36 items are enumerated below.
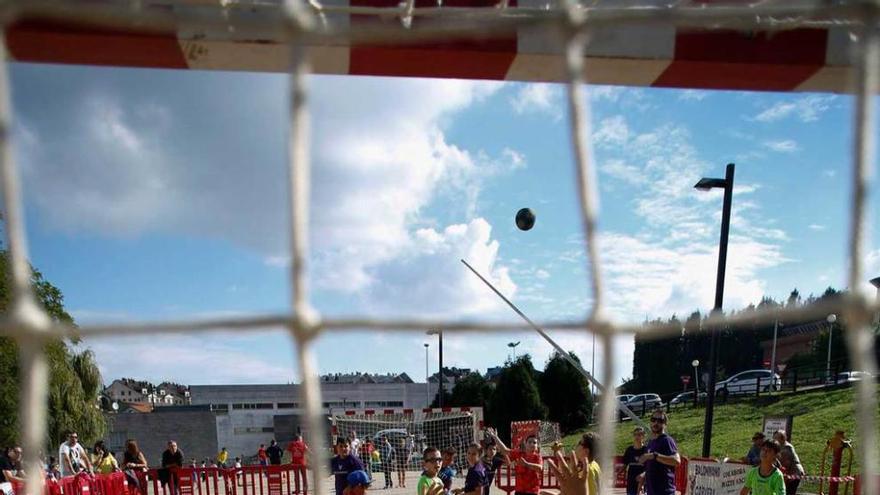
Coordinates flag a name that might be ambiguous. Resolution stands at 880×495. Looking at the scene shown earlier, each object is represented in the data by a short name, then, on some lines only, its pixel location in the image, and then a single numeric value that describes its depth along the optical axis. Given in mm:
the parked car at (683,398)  30184
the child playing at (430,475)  6094
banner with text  8609
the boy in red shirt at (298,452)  13758
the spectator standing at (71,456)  9602
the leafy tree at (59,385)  18984
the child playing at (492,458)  10094
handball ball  8805
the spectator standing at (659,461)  6707
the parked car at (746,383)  26900
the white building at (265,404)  42594
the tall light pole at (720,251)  9328
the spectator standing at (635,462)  7422
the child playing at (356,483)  5721
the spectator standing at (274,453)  17078
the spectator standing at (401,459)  14909
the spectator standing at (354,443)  12175
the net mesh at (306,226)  1706
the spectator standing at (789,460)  7691
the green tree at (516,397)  30000
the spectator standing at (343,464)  7629
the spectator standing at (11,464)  9477
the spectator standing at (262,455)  18802
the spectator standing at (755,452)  8094
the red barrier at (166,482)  8860
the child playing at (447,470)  6984
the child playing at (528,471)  7433
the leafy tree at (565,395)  29052
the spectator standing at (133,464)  10430
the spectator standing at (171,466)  10945
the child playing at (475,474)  6797
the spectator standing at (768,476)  5770
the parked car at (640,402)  28795
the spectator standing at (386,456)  14625
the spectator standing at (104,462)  10617
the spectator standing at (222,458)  21172
